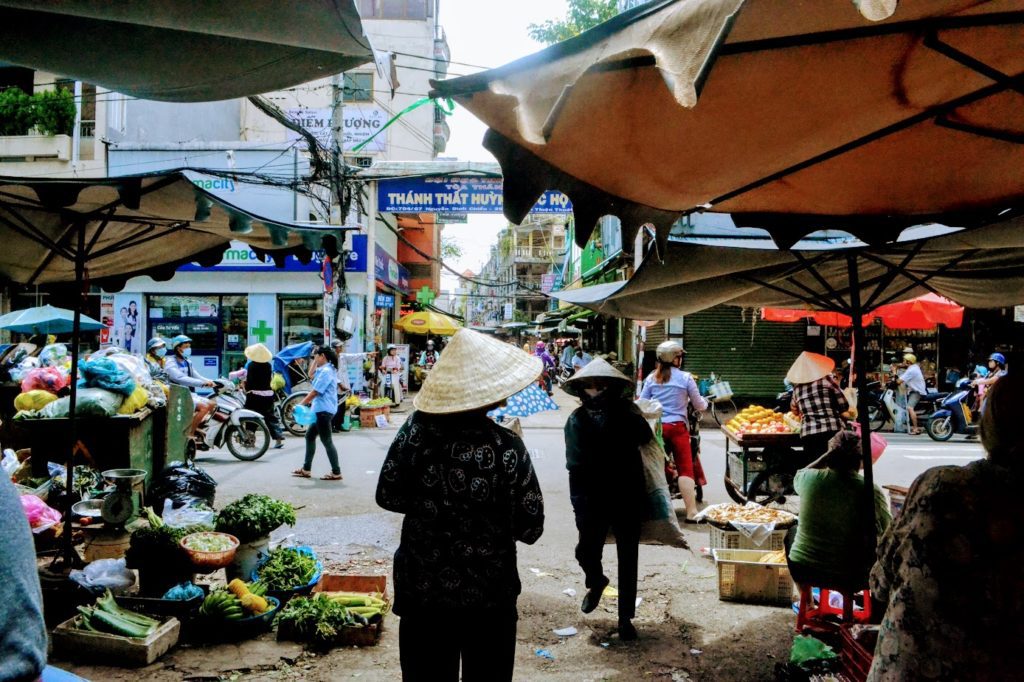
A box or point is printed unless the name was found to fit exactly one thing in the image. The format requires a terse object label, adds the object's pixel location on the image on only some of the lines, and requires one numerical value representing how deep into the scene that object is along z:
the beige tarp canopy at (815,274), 4.10
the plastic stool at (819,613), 4.43
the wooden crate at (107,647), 4.15
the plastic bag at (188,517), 5.36
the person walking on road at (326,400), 9.26
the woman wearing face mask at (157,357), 10.27
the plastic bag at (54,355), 8.81
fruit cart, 7.76
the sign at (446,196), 17.03
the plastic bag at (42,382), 6.80
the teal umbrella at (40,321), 12.57
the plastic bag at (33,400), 6.49
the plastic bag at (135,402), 6.39
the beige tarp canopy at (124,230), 4.18
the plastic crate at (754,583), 5.35
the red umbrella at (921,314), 12.09
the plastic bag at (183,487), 6.00
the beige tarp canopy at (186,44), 2.31
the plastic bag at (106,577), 4.75
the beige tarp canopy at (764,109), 1.78
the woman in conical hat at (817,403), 7.23
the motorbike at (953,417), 14.32
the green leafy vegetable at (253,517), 5.15
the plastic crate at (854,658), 3.25
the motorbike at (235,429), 11.27
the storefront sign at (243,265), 19.14
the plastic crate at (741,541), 5.70
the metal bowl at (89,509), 5.68
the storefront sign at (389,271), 20.84
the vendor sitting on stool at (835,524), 4.12
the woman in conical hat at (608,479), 4.74
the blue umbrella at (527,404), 7.70
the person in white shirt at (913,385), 15.27
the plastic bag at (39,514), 5.40
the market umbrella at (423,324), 23.58
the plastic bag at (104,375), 6.29
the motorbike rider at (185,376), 10.73
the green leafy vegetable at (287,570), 5.04
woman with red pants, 7.78
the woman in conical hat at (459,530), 2.81
